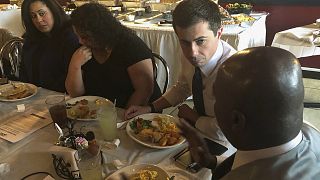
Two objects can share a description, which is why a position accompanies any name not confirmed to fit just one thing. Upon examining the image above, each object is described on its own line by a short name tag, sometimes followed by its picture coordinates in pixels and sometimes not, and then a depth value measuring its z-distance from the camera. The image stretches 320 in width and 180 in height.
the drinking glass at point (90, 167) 1.02
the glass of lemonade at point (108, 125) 1.27
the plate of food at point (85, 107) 1.45
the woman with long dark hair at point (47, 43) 2.15
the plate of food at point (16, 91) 1.69
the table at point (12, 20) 4.14
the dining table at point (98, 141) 1.09
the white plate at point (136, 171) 1.04
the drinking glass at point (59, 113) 1.38
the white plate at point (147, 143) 1.20
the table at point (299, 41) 2.54
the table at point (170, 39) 2.96
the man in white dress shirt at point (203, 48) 1.33
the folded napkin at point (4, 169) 1.11
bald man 0.69
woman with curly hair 1.76
